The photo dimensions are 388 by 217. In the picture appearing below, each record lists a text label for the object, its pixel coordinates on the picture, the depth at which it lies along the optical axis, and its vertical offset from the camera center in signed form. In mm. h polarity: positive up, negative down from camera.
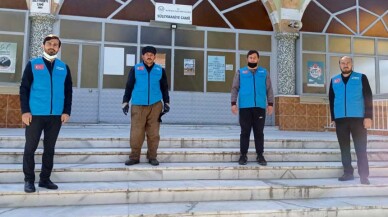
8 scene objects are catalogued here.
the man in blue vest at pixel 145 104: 4691 +307
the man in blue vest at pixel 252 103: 4895 +355
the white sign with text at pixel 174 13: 10070 +3508
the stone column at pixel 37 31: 8961 +2549
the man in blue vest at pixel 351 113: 4445 +212
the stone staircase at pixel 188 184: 3566 -739
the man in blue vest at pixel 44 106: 3643 +206
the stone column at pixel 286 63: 10391 +2074
